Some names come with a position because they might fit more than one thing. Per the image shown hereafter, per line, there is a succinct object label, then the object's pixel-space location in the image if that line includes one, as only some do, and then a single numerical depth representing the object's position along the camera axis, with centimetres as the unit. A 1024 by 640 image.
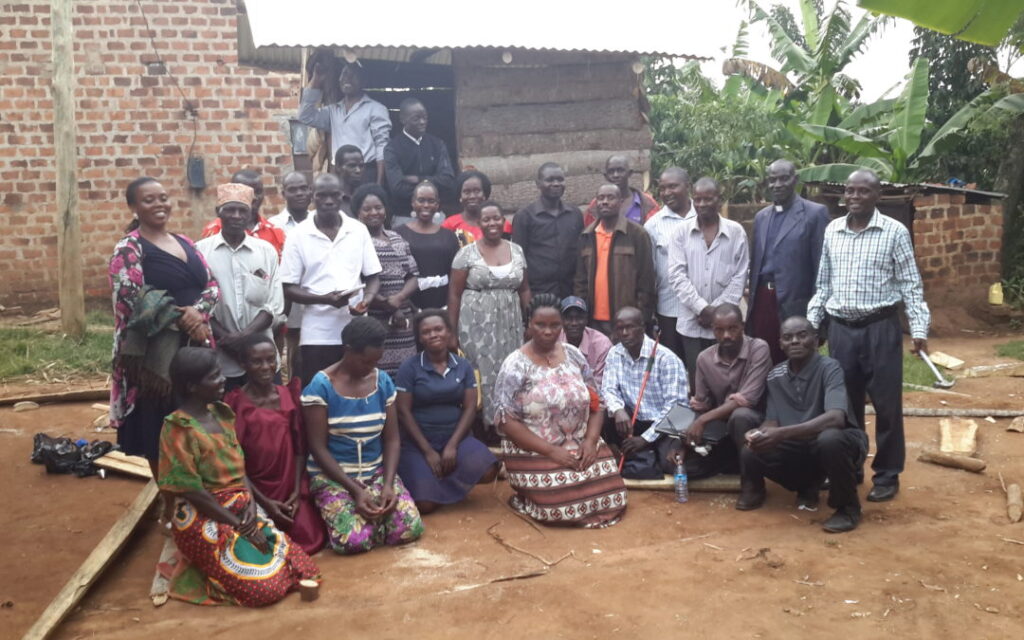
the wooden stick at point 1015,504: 554
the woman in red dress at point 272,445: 517
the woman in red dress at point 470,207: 695
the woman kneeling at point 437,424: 588
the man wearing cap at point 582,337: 651
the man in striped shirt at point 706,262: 648
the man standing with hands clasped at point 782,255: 630
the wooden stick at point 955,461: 648
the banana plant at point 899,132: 1220
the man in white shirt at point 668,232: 676
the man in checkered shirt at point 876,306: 580
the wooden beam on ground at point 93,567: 425
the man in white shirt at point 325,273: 610
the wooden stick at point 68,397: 824
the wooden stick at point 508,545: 504
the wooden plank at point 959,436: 695
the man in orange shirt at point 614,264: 667
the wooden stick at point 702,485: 616
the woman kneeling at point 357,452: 530
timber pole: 981
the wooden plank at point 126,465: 655
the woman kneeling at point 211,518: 459
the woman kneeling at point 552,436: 570
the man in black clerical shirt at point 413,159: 746
